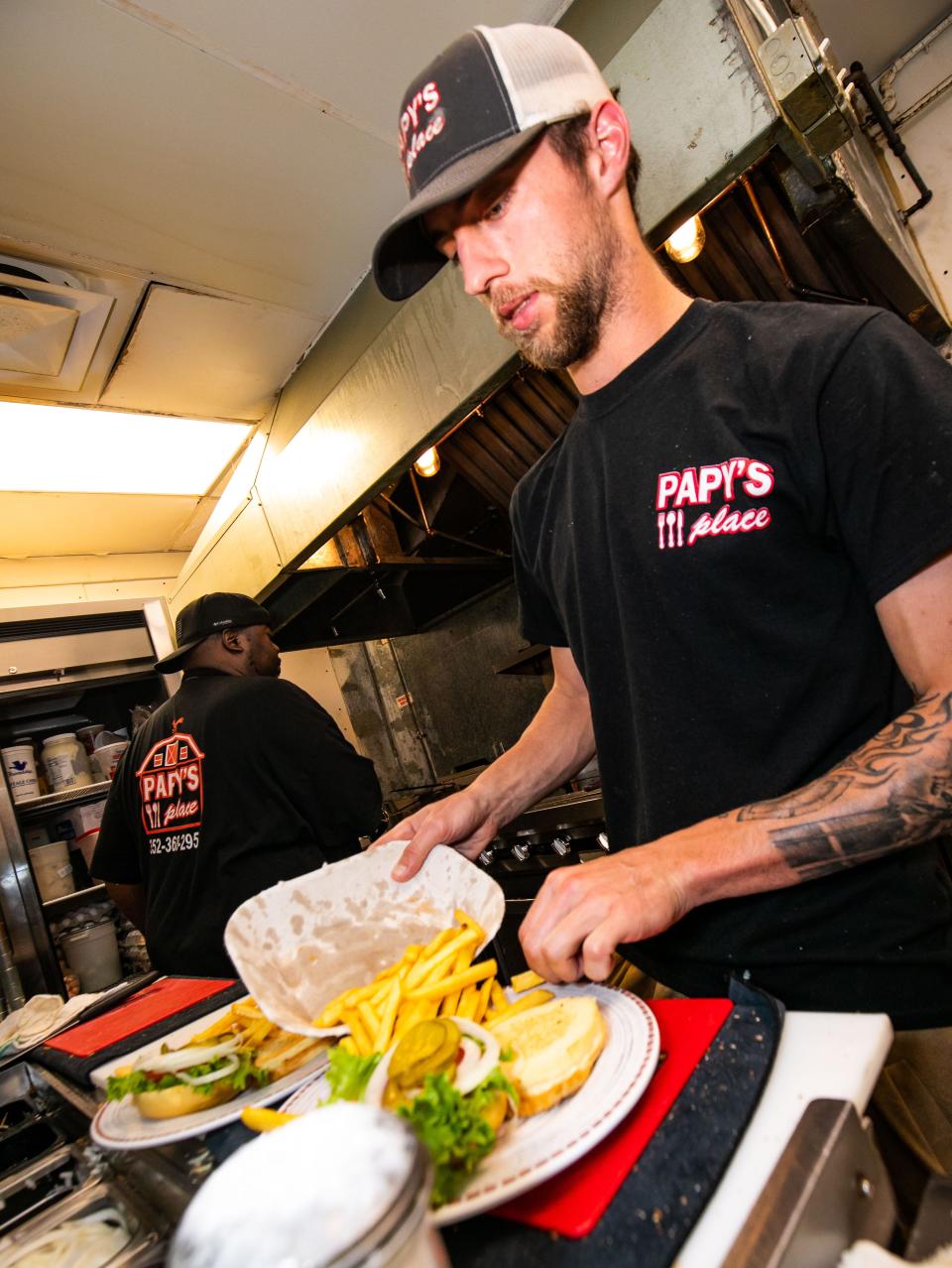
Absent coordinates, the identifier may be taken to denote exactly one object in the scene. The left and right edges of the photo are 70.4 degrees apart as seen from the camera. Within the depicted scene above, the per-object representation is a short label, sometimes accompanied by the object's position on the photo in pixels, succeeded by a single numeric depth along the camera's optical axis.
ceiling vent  2.44
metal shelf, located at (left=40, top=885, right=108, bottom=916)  3.50
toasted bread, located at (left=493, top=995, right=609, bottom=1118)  0.65
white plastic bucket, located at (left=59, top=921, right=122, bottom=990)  3.49
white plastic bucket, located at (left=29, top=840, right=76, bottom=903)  3.58
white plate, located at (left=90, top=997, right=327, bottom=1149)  0.86
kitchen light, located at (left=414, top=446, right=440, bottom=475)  3.41
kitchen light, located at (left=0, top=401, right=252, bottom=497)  3.36
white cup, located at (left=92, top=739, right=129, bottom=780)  3.85
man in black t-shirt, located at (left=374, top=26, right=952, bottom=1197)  0.86
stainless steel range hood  1.55
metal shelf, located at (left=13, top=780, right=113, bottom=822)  3.58
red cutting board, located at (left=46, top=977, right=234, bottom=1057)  1.46
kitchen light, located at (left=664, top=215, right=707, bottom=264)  2.23
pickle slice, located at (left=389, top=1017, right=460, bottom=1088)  0.64
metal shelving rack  3.32
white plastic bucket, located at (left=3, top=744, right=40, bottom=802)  3.54
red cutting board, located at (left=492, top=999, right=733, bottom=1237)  0.57
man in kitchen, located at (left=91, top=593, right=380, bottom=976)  2.33
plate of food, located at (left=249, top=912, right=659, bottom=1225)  0.56
